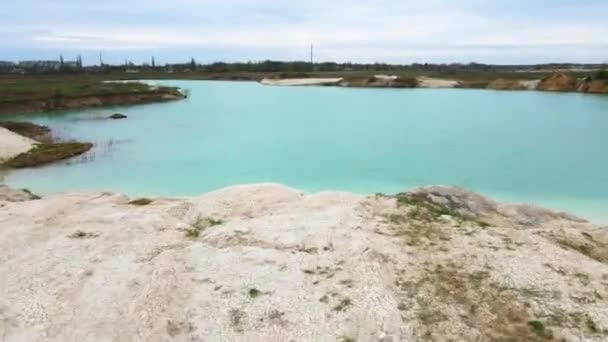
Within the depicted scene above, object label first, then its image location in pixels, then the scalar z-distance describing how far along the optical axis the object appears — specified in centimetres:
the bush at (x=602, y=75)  5550
